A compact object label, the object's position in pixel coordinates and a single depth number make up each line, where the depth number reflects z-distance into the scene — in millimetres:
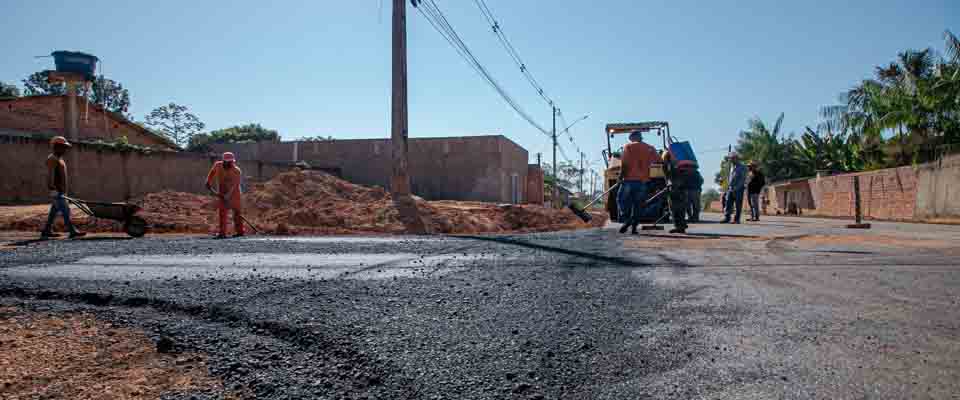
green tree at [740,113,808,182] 38062
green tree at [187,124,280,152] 44219
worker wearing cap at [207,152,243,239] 9250
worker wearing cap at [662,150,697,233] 8727
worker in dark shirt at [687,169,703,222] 14395
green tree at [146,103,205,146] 44247
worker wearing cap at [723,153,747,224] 12445
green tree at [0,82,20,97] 34350
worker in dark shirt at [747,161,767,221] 13929
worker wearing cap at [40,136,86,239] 8461
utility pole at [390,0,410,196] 12453
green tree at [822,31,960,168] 18516
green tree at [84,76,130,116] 42906
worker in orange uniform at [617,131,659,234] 8859
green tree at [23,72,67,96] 39125
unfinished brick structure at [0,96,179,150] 21047
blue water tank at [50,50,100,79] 21594
